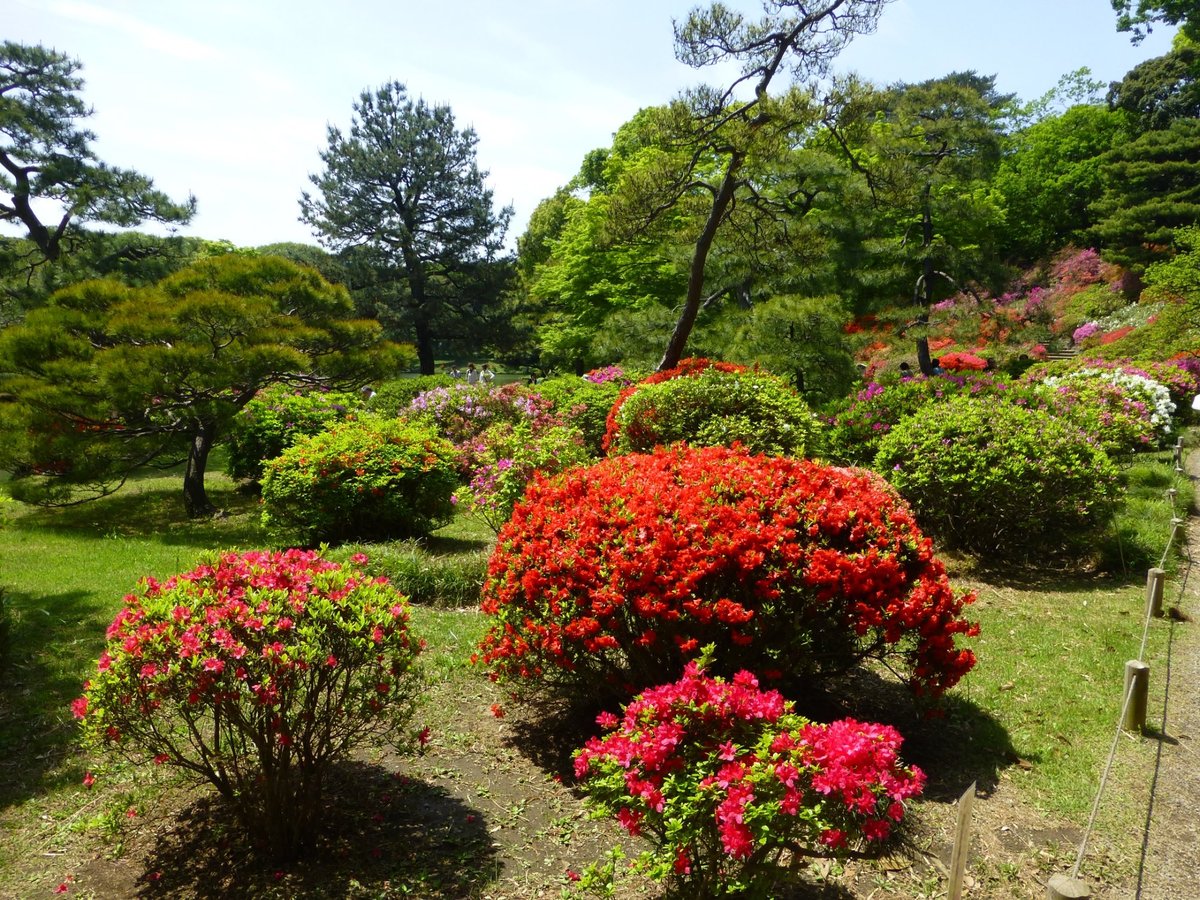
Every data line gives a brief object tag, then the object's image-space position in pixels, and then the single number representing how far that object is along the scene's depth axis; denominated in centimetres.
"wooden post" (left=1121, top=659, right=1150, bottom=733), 404
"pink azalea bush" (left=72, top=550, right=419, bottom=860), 281
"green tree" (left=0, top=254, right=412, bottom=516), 914
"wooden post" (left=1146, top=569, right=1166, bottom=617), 554
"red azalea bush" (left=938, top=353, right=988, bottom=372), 2351
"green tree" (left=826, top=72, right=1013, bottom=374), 1683
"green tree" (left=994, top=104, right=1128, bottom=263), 3347
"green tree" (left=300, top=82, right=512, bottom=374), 2519
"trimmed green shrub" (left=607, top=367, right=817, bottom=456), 819
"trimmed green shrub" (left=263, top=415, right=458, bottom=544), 779
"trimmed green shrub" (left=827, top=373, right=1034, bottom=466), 937
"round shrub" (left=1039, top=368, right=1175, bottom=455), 1019
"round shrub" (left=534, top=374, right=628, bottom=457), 1225
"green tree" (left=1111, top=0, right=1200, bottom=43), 2998
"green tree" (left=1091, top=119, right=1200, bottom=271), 2633
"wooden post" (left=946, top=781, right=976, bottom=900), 216
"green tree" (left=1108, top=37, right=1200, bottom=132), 2917
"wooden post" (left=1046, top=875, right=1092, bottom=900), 224
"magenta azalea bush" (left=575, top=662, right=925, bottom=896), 229
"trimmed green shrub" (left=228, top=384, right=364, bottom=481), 1202
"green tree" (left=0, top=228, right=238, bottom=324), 1549
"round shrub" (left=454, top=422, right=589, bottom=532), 696
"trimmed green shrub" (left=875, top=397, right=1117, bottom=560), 699
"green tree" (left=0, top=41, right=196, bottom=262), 1620
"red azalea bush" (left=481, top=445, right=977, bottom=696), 367
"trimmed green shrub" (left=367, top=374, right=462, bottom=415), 1515
